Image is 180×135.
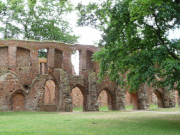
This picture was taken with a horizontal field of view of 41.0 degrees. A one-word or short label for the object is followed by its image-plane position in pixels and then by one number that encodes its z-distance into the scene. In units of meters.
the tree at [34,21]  32.31
